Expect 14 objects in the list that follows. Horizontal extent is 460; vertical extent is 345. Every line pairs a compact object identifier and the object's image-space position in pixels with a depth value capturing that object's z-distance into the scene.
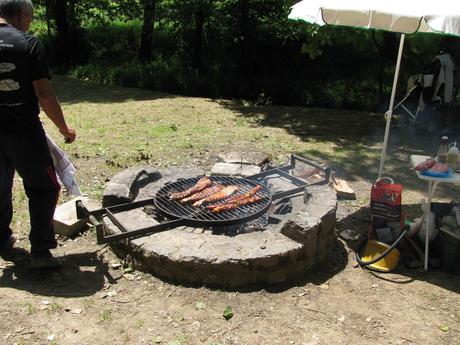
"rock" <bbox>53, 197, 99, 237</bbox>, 4.51
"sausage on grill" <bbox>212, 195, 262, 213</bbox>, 4.30
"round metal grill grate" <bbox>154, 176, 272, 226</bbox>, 4.13
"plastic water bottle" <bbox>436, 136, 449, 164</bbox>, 4.24
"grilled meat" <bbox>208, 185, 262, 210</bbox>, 4.38
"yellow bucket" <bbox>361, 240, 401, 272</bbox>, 4.17
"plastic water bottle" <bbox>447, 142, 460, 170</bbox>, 4.24
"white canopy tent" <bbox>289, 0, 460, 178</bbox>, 3.74
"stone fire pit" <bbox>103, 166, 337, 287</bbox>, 3.71
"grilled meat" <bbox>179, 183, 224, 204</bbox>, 4.50
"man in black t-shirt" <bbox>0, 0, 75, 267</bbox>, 3.32
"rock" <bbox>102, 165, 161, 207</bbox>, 4.59
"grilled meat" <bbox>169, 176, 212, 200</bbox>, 4.57
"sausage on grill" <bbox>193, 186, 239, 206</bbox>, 4.43
